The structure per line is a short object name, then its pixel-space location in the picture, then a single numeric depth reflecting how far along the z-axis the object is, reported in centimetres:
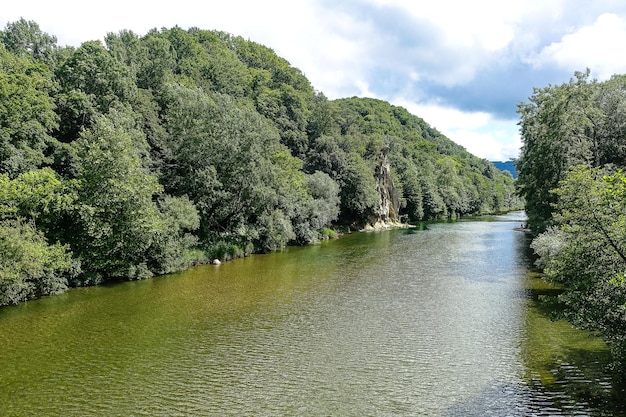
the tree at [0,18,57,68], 5166
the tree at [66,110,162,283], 2817
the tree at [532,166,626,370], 1251
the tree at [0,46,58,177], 2731
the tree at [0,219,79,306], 2188
